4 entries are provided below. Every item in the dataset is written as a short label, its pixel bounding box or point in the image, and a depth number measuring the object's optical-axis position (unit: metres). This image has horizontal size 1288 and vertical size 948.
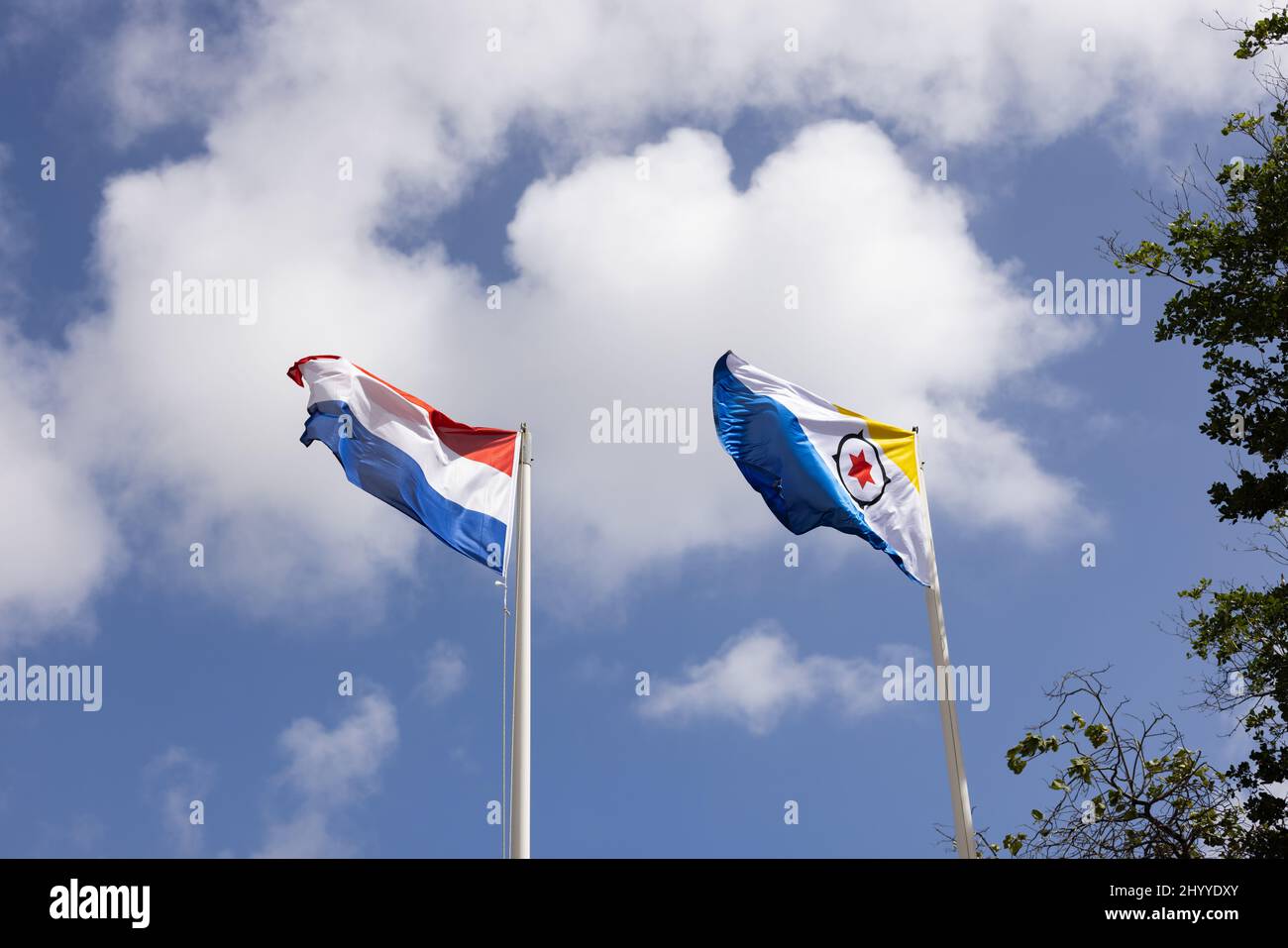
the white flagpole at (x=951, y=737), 11.74
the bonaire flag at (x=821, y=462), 13.52
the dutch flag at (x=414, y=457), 13.00
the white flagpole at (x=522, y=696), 10.79
